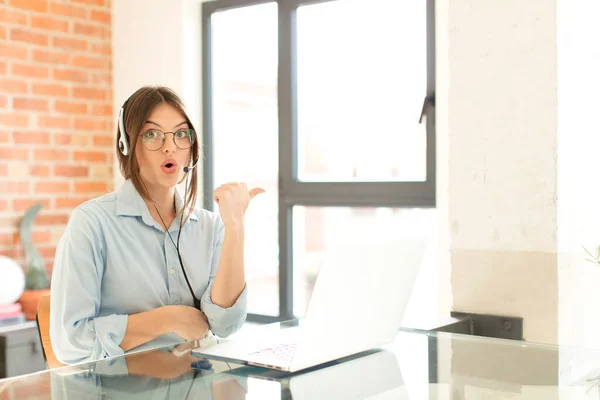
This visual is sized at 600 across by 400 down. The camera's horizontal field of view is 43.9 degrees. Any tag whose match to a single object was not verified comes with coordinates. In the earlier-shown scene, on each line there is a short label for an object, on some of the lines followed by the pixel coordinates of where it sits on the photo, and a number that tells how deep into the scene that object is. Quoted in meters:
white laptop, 1.31
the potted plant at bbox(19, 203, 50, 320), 3.28
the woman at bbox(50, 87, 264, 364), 1.83
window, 3.14
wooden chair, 2.06
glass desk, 1.16
